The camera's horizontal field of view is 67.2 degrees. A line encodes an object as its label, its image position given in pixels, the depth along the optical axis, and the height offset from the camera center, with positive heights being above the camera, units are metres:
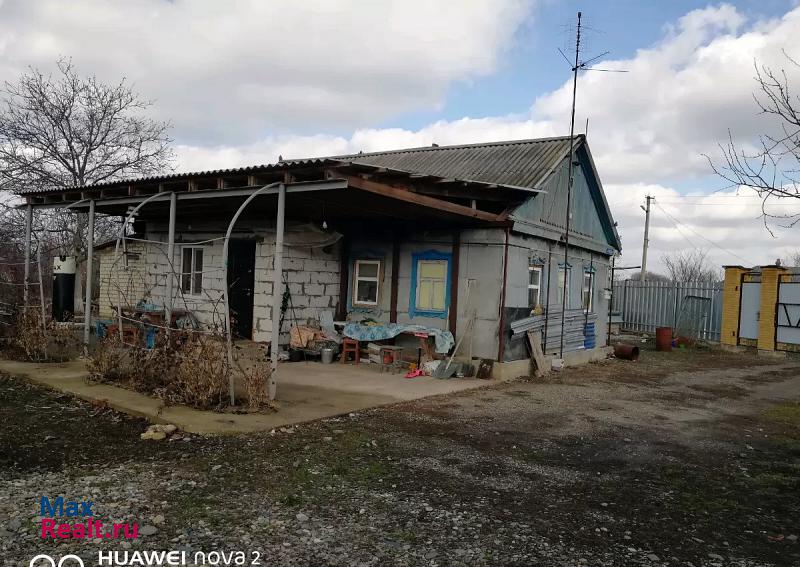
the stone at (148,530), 3.78 -1.73
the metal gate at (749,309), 17.89 -0.78
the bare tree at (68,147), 18.14 +3.31
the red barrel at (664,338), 17.66 -1.74
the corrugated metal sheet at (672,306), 19.70 -0.95
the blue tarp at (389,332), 10.95 -1.23
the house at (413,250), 10.27 +0.33
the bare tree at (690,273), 49.56 +0.64
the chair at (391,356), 10.98 -1.65
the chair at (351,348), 11.54 -1.60
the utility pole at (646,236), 29.73 +2.22
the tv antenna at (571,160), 11.72 +2.51
